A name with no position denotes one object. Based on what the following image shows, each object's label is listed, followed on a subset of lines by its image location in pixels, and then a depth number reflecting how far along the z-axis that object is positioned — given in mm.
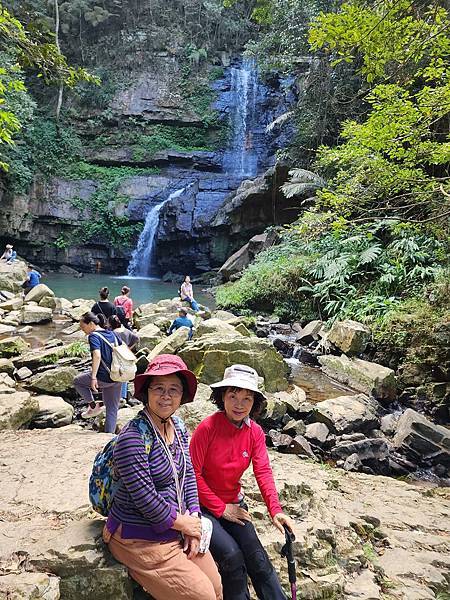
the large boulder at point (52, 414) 5312
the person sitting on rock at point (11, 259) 17603
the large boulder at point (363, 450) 5433
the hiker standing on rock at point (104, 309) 6184
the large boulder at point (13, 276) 15164
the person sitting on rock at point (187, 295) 12672
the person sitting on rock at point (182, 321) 8555
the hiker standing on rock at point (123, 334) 5754
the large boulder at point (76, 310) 12343
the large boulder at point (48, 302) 13352
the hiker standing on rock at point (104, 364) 4766
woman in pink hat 1952
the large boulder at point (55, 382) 6266
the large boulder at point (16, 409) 4816
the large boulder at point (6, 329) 10178
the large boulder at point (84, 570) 2053
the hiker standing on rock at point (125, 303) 9477
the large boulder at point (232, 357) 7027
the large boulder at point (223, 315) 12453
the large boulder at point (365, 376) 7703
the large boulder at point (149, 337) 8486
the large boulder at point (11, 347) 8170
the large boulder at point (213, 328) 8719
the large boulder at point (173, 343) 7254
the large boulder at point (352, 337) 9133
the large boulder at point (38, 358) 7477
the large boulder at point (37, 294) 13586
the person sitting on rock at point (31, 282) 14732
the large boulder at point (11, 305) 12290
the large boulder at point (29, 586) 1904
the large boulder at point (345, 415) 5973
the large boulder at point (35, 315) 11508
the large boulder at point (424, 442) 5504
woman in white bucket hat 2287
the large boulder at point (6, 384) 5732
